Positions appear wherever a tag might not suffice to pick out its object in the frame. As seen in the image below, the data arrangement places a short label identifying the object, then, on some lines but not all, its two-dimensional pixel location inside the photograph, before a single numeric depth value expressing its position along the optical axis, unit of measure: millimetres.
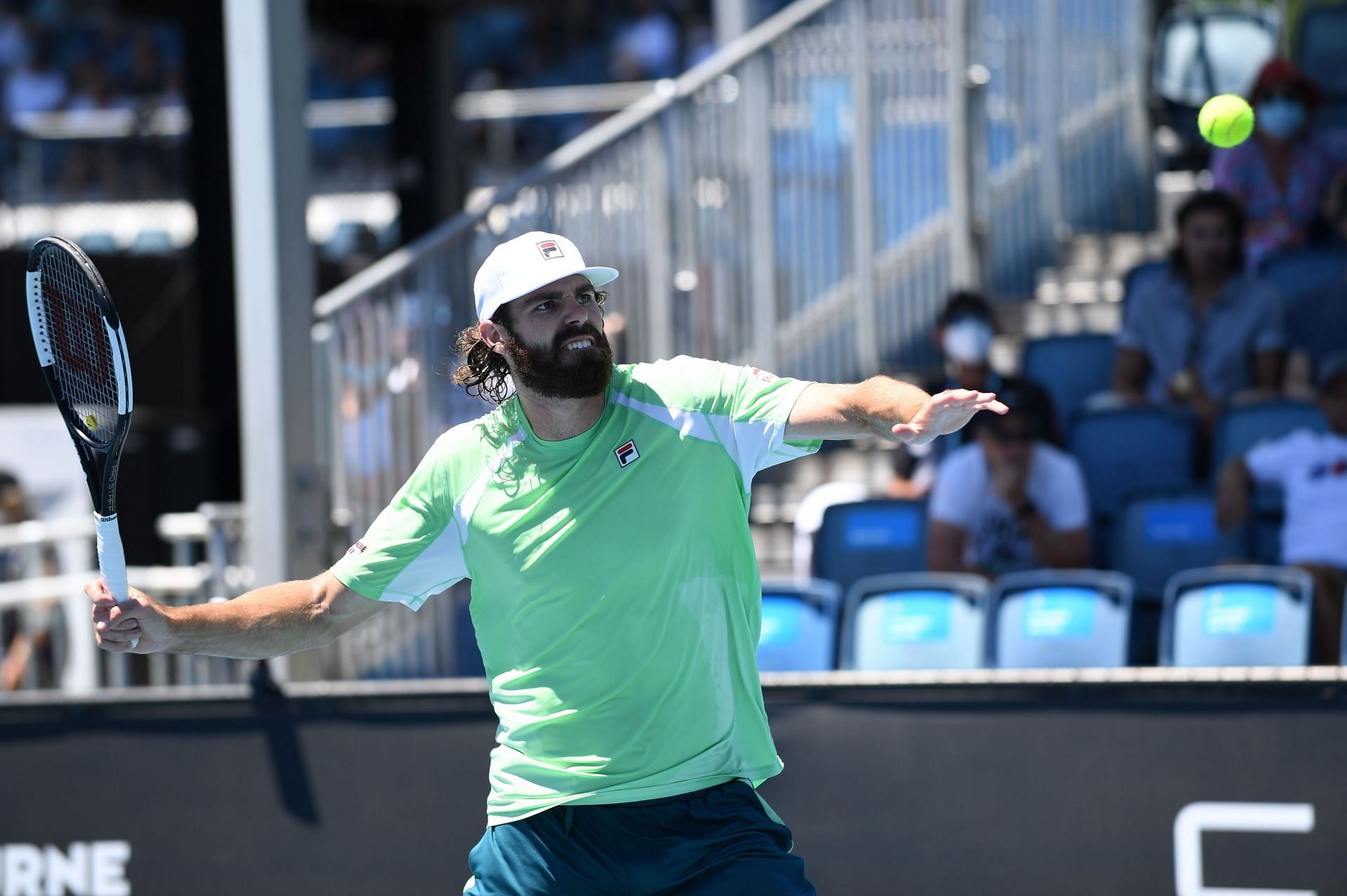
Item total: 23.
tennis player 7566
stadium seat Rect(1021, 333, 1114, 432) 16484
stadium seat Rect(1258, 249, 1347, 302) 16266
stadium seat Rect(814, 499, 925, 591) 14492
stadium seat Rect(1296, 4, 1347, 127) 19750
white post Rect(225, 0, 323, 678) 14086
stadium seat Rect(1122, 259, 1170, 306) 15953
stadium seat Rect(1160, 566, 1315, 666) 12328
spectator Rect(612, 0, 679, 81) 31172
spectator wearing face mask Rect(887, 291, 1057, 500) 15492
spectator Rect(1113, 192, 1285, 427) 15242
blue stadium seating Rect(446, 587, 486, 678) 14898
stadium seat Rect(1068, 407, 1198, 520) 14773
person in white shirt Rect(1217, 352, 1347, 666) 13258
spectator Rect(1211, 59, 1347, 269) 17297
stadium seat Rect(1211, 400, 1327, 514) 13930
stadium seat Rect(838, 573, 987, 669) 12930
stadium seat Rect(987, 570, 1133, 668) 12617
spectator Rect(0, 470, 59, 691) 18312
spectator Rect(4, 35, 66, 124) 34531
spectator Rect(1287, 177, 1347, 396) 15422
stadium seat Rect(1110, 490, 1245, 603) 13687
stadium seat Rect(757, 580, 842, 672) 13086
